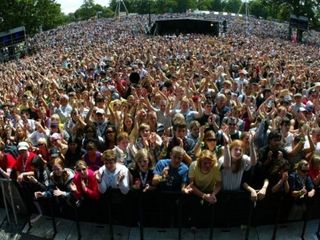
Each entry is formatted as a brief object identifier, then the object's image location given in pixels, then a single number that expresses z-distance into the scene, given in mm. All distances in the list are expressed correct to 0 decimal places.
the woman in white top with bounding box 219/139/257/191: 4391
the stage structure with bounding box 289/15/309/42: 37830
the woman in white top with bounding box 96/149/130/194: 4413
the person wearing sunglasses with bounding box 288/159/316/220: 4347
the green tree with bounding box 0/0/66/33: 39584
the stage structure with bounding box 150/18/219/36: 37640
